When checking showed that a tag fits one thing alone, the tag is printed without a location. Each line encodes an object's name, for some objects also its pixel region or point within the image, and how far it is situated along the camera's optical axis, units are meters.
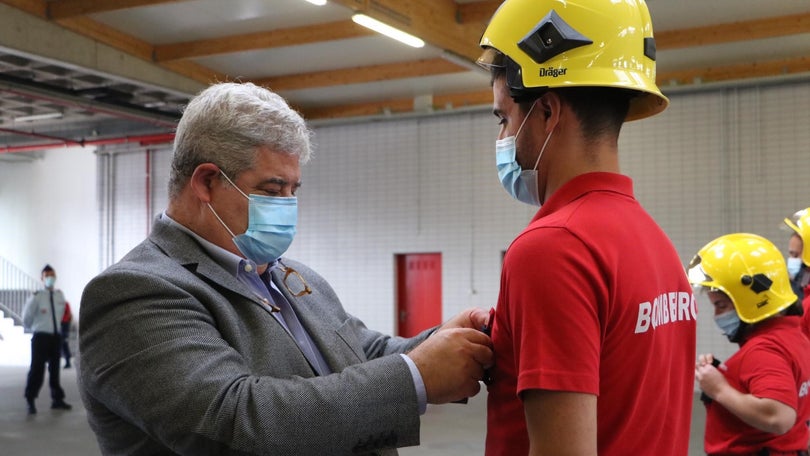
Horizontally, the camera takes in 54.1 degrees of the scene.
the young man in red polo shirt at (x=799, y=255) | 5.56
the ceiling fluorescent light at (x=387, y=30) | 9.08
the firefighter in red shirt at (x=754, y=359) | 3.29
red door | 15.05
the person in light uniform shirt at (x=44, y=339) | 10.70
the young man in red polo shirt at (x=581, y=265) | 1.31
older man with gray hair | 1.55
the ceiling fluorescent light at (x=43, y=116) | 15.94
